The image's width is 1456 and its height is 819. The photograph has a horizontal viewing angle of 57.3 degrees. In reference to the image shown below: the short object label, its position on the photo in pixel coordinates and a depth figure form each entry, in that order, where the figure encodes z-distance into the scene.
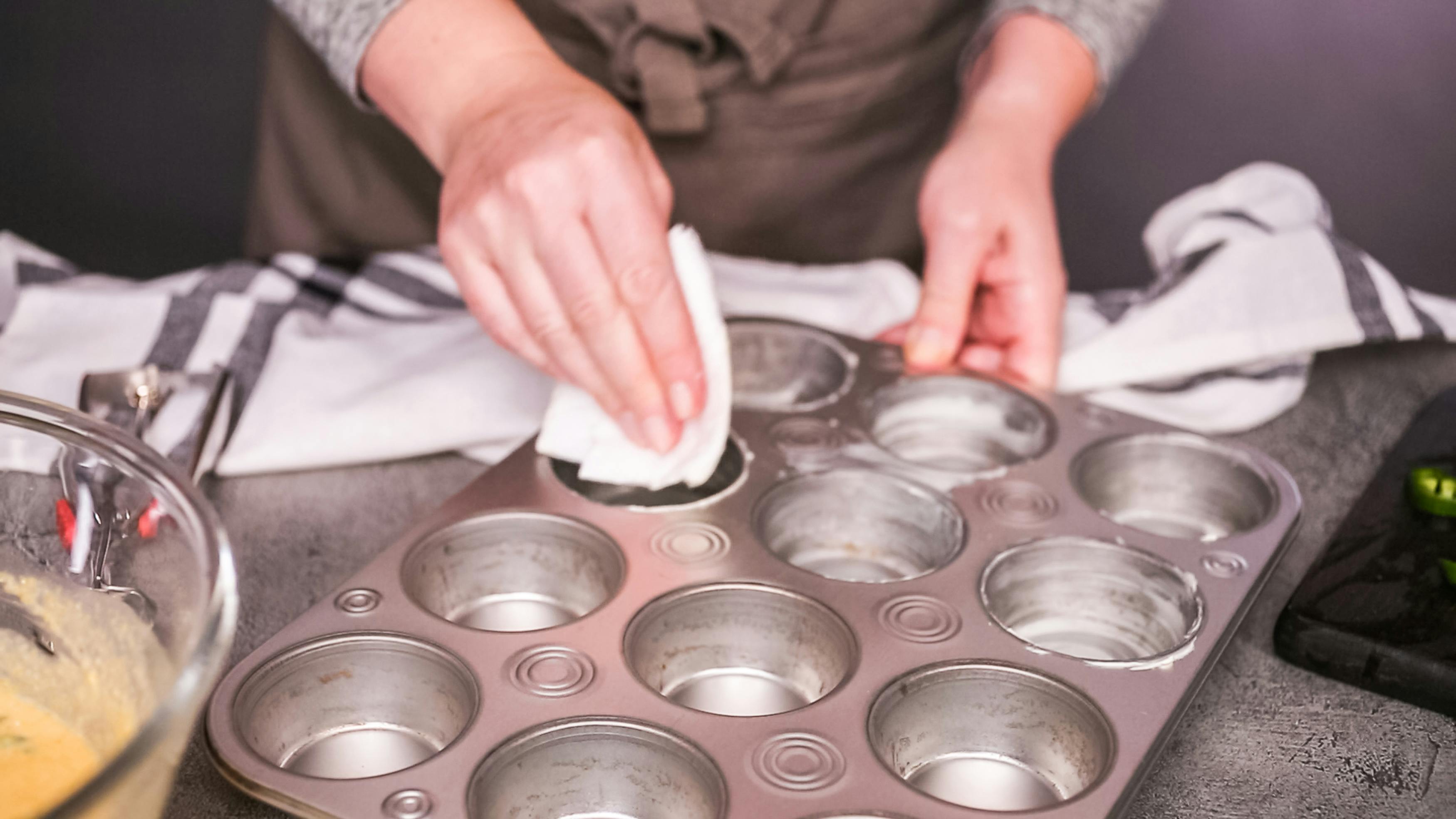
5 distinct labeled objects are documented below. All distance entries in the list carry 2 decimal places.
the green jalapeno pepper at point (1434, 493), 1.07
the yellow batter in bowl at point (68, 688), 0.63
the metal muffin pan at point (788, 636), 0.79
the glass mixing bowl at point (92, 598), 0.58
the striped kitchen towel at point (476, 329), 1.20
